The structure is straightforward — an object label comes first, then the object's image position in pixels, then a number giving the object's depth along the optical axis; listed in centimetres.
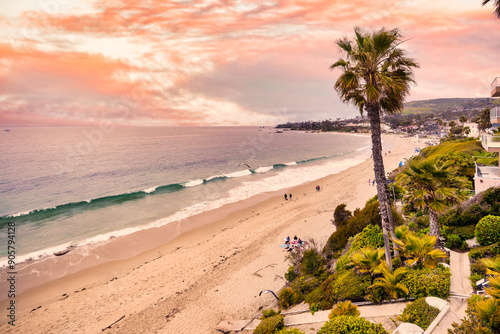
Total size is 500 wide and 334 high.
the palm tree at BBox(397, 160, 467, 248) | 1005
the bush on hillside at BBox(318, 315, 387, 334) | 661
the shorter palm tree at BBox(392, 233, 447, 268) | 894
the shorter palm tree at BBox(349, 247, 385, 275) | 938
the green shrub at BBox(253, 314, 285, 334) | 851
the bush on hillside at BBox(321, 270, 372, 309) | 895
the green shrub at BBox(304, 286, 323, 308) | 987
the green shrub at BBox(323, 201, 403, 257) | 1500
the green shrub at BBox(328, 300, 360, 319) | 773
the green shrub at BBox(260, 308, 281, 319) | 1041
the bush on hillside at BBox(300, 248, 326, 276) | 1279
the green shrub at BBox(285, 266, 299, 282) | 1379
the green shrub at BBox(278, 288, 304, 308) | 1122
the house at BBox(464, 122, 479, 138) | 8044
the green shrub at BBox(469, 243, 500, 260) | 952
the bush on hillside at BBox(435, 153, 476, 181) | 2014
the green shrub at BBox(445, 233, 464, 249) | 1126
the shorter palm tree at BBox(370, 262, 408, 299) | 826
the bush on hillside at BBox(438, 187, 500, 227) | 1245
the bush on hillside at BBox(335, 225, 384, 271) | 1164
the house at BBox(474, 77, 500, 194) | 1391
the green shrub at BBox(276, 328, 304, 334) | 746
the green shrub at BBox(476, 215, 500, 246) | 1026
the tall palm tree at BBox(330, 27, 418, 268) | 785
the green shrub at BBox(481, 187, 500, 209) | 1216
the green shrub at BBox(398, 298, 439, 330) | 675
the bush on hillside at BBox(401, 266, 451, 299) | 787
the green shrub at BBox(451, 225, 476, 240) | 1147
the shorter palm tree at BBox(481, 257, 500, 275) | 697
